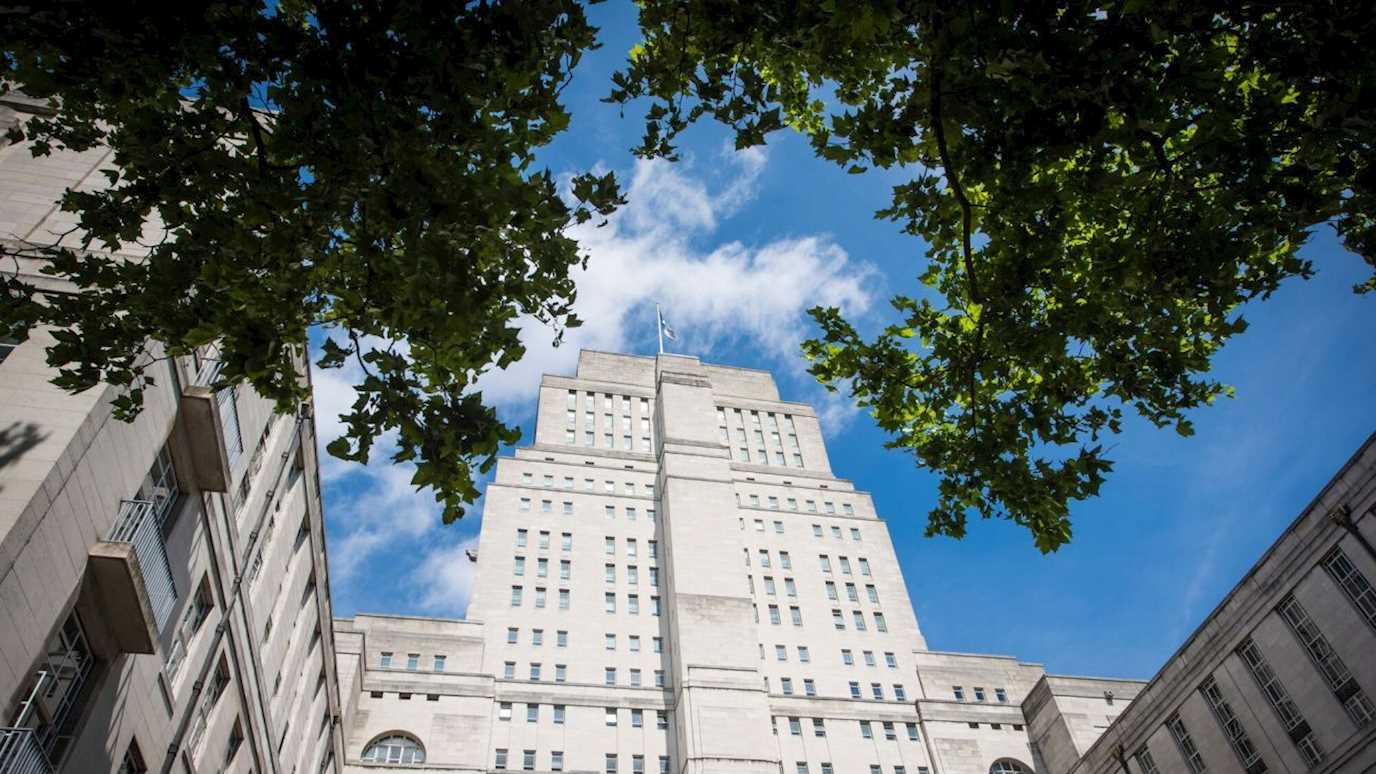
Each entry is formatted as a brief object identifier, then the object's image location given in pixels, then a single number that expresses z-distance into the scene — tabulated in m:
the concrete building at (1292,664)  26.19
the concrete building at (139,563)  10.85
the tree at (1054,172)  8.43
